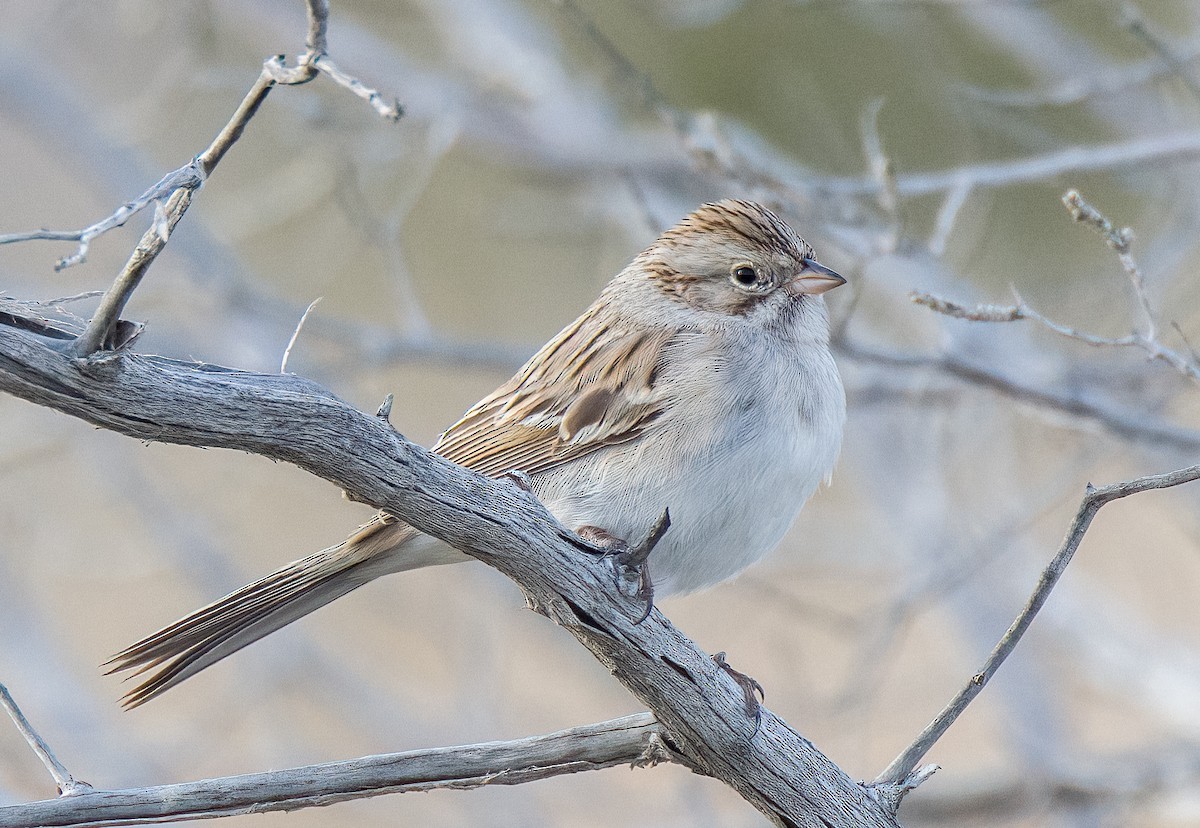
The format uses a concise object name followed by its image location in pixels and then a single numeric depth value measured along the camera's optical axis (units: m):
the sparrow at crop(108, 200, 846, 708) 5.22
